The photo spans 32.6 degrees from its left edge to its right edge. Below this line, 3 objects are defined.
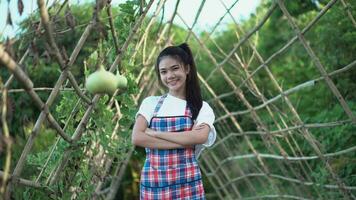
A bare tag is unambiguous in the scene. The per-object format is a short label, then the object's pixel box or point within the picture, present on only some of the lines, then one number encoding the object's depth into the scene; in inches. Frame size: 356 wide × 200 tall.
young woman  87.3
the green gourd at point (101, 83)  51.4
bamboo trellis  64.0
